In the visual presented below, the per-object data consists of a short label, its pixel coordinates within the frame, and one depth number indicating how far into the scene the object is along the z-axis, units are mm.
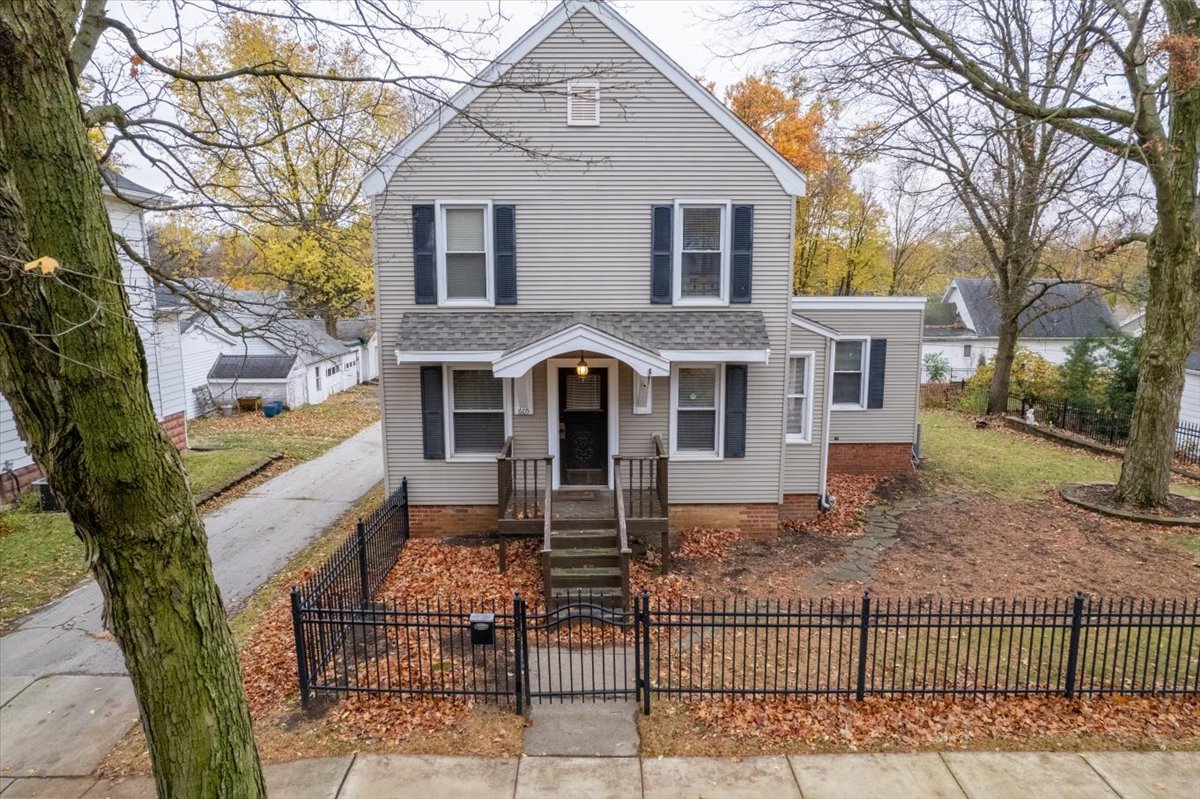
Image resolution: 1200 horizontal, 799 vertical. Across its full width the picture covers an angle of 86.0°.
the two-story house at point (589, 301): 10242
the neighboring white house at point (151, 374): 12430
